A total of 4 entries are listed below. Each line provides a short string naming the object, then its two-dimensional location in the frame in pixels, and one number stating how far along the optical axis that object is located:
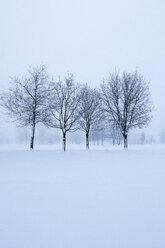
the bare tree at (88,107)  29.07
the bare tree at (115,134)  68.82
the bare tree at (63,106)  25.45
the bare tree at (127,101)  26.80
